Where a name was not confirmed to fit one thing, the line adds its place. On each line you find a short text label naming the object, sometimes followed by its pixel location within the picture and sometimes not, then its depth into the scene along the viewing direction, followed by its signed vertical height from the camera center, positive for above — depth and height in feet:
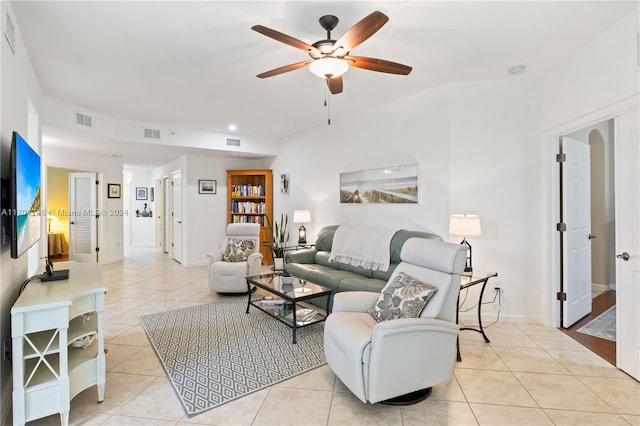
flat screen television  6.18 +0.40
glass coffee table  9.85 -2.93
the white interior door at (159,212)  27.70 +0.14
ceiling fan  6.18 +3.57
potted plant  18.88 -1.36
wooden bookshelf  22.09 +0.78
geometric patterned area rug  7.26 -3.94
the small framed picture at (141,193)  31.99 +2.11
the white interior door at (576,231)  10.57 -0.72
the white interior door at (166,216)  25.74 -0.21
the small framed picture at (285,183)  20.40 +1.95
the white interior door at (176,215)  22.29 -0.11
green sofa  11.41 -2.39
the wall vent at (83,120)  13.92 +4.24
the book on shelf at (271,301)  11.28 -3.17
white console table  5.54 -2.54
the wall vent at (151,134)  16.67 +4.26
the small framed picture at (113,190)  22.66 +1.74
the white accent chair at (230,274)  14.12 -2.73
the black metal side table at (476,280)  9.26 -2.08
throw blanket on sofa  12.14 -1.43
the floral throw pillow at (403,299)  7.07 -2.02
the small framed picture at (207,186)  21.42 +1.86
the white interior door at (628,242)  7.62 -0.80
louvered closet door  21.80 -0.19
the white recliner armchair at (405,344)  6.13 -2.69
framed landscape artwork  12.86 +1.19
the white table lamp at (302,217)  17.52 -0.25
